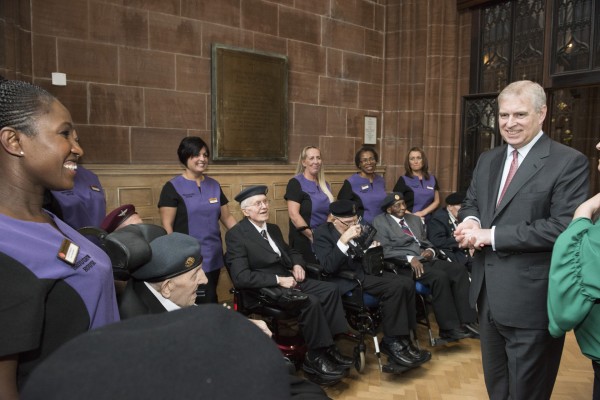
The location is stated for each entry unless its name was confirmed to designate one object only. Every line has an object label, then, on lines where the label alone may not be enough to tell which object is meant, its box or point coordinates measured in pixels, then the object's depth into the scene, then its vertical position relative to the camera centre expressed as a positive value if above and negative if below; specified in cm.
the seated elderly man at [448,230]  441 -77
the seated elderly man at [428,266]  373 -100
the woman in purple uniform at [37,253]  81 -21
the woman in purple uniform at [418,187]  508 -37
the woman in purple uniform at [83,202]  242 -29
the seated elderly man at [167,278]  150 -46
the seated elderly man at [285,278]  310 -91
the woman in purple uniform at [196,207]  357 -44
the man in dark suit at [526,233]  188 -34
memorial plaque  476 +58
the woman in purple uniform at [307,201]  413 -46
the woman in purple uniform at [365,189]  468 -36
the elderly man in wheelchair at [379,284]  334 -103
